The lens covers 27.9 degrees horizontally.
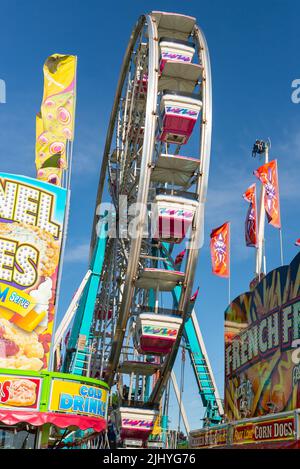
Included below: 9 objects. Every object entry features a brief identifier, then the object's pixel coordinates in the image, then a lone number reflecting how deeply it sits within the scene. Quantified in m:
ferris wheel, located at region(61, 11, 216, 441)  24.08
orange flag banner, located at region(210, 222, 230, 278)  27.56
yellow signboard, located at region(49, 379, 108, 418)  16.59
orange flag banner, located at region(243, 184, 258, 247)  26.45
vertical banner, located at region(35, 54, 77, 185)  28.19
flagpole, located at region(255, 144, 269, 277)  25.28
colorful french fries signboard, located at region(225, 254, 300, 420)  15.54
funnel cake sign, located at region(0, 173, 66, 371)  20.52
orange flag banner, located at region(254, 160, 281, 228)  24.84
